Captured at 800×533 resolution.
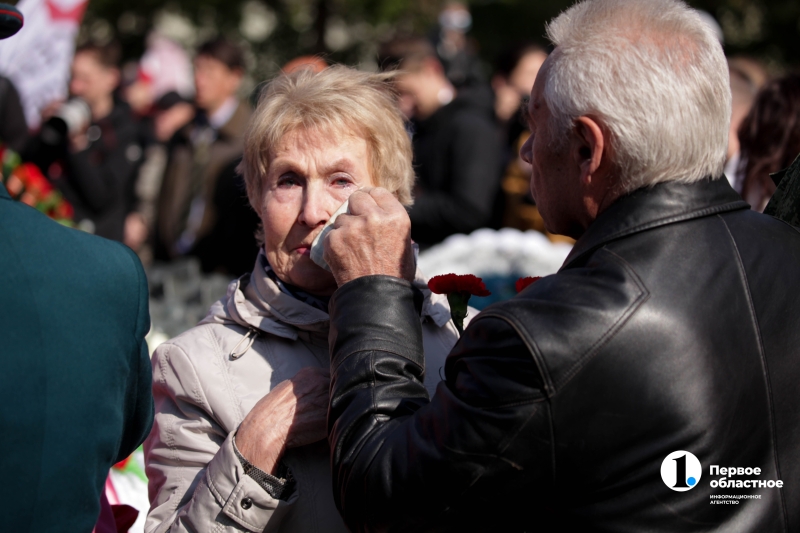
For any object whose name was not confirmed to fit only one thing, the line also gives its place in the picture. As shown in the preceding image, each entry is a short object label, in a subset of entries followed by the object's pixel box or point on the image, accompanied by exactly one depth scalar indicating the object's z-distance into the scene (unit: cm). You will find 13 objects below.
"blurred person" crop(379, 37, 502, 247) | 513
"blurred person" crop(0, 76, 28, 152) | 568
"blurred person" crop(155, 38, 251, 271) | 660
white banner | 588
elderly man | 145
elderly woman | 189
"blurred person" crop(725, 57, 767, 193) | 449
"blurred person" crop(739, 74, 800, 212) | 341
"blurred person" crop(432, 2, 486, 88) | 661
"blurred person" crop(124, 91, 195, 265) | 746
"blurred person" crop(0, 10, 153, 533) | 139
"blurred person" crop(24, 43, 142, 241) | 641
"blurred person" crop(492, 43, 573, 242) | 553
